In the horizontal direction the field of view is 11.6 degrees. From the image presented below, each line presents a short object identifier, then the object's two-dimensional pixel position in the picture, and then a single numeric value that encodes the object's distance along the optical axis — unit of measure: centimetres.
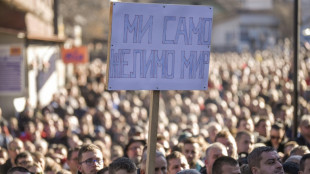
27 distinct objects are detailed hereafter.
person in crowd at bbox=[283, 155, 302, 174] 1608
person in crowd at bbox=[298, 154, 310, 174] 1481
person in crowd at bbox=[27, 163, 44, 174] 1763
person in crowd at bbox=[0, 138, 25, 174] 2139
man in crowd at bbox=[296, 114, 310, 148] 2224
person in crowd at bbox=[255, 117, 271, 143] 2426
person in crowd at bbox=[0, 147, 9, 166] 2101
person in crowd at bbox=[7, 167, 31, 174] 1563
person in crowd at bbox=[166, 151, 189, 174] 1752
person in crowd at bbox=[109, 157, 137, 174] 1436
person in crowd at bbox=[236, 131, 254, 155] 2017
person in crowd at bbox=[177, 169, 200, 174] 1431
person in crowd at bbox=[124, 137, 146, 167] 2077
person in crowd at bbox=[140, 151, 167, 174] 1621
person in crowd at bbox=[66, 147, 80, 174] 1947
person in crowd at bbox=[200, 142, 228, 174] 1692
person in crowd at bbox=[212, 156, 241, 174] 1497
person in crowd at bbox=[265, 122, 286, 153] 2307
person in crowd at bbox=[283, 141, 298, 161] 1951
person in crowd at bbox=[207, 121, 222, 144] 2350
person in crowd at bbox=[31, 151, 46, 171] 1911
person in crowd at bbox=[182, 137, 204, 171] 1966
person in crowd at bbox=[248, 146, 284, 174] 1504
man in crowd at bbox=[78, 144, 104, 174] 1622
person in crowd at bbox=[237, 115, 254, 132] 2439
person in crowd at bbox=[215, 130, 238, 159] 1893
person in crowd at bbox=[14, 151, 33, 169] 1815
